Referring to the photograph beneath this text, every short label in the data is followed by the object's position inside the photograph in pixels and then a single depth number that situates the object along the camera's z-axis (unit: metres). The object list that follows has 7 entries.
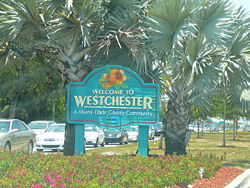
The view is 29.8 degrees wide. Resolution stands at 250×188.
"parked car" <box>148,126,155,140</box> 41.42
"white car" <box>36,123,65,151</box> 21.55
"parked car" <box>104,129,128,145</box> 29.52
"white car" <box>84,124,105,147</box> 25.55
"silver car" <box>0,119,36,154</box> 15.29
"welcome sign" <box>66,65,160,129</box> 12.73
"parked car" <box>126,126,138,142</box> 34.28
